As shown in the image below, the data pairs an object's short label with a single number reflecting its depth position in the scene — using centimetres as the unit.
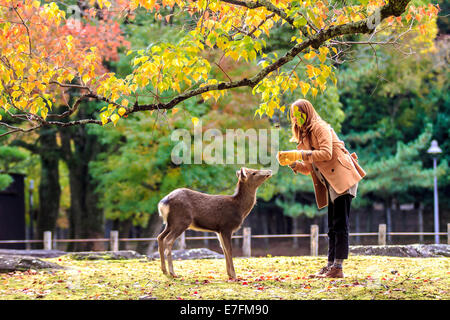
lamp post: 2102
